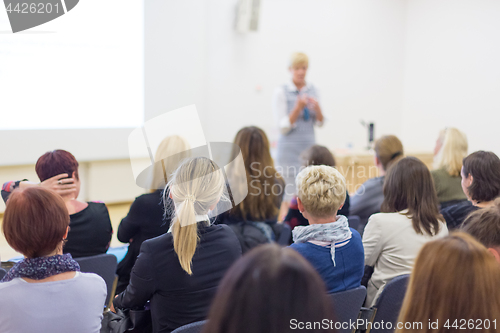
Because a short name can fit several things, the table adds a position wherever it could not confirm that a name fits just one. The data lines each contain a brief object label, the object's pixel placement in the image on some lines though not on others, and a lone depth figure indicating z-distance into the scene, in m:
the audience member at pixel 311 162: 2.49
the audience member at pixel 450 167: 2.71
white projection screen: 4.08
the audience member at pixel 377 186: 2.70
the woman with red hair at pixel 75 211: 2.00
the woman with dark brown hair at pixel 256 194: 2.33
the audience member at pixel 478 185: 2.15
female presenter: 3.97
